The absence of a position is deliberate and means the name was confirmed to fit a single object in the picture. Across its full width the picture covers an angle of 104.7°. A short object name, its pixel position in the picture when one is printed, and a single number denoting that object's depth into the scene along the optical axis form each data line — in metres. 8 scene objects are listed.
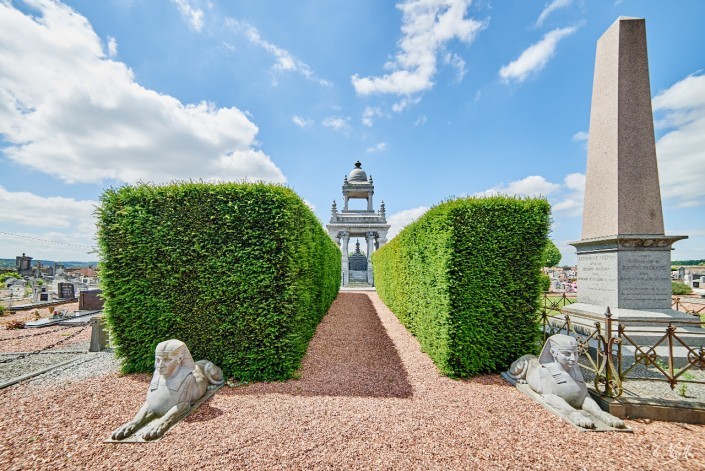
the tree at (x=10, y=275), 20.16
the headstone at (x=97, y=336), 7.36
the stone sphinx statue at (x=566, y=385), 3.86
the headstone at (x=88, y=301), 12.70
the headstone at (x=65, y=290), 16.07
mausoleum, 30.72
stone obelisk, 6.42
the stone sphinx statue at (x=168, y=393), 3.75
